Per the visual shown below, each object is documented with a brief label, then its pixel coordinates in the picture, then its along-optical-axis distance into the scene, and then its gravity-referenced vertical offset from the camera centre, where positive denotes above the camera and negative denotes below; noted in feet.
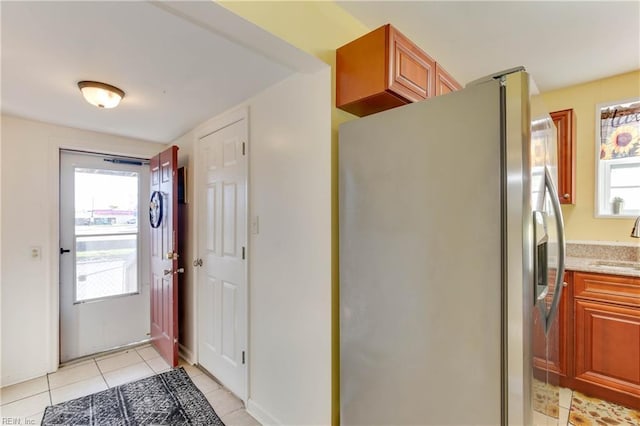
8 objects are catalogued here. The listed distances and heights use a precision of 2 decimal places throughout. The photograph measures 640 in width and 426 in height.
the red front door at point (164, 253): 8.77 -1.30
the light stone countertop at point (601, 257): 6.93 -1.14
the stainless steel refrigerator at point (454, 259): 2.89 -0.53
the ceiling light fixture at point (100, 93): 5.99 +2.49
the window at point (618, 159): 7.51 +1.43
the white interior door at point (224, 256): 7.05 -1.14
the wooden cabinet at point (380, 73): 4.33 +2.21
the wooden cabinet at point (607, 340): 6.34 -2.84
